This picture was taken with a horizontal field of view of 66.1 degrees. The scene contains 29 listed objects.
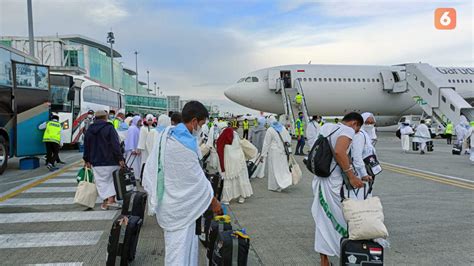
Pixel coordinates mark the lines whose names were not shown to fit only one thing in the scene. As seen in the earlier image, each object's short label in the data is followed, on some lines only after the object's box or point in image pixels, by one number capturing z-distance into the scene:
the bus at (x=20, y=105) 10.25
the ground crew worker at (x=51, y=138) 10.45
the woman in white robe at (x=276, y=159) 8.01
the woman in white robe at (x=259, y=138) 10.15
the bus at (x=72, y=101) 16.03
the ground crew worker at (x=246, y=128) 22.52
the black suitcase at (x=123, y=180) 5.91
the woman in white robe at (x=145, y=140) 8.00
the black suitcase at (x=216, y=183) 5.68
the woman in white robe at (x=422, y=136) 15.91
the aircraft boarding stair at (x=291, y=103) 21.84
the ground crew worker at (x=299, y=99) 21.67
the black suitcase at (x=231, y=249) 3.23
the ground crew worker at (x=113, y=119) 12.37
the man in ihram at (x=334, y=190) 3.54
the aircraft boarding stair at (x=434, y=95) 20.97
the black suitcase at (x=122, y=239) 3.70
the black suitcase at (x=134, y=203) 4.42
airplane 23.16
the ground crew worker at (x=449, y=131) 20.61
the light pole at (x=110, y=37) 48.16
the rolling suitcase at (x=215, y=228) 3.57
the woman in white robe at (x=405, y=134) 16.03
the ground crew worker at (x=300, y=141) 15.60
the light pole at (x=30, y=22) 17.08
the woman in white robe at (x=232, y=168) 6.80
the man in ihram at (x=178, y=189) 2.97
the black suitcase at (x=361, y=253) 3.30
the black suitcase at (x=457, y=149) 15.49
